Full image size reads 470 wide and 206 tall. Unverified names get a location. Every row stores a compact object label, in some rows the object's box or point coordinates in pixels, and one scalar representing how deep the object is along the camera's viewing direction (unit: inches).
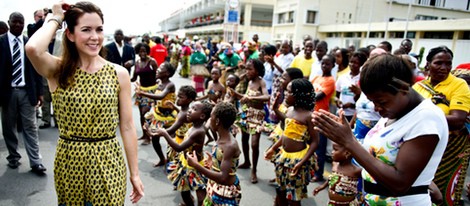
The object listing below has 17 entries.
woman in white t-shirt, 60.5
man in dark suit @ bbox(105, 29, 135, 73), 267.1
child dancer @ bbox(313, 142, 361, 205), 112.3
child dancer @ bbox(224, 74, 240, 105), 210.1
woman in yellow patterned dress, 75.0
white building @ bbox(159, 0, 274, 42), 1573.6
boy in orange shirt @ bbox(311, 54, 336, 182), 181.5
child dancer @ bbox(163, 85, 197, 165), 157.4
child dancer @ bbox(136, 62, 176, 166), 191.2
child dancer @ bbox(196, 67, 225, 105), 233.5
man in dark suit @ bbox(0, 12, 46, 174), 163.9
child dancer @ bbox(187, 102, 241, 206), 110.3
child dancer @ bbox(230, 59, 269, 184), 185.2
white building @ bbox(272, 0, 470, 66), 938.1
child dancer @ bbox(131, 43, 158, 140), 228.8
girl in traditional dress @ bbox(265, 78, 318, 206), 125.5
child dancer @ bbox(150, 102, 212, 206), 130.8
